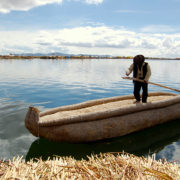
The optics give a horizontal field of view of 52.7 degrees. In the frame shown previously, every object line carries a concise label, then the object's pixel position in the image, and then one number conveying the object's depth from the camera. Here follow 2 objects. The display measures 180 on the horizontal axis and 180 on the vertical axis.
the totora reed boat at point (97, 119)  5.76
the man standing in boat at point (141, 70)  7.26
